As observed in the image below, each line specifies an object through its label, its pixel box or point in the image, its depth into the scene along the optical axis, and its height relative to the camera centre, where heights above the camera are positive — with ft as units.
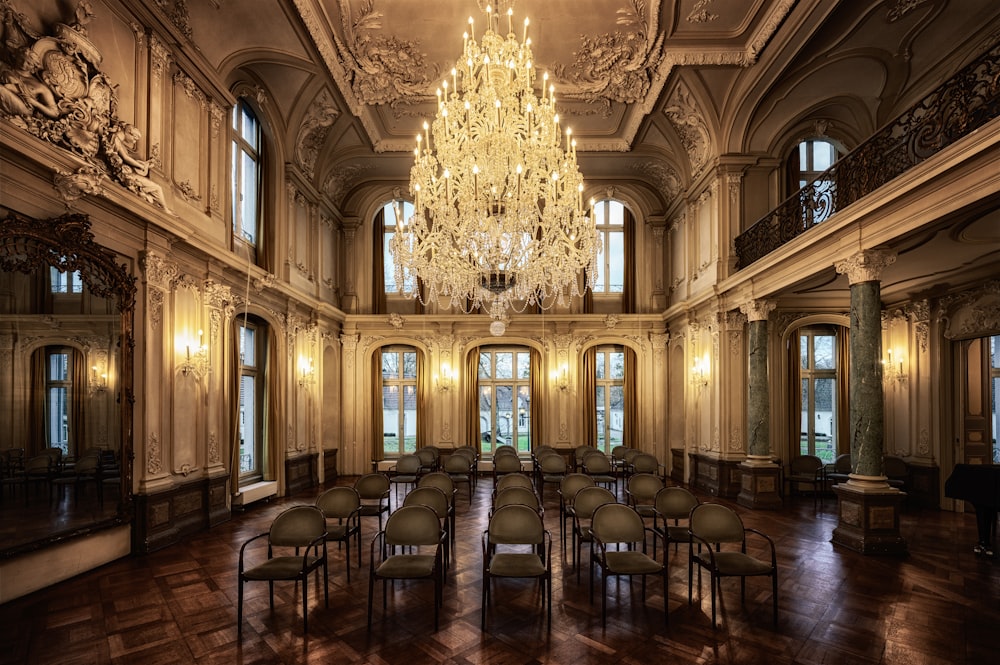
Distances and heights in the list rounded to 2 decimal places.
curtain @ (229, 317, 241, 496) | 26.25 -3.48
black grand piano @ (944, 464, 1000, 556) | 19.39 -5.51
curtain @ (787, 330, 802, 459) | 33.71 -3.71
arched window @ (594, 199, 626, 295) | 44.24 +7.46
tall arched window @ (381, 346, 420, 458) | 43.86 -4.45
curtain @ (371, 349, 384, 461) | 42.96 -5.67
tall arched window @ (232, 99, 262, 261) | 28.43 +8.80
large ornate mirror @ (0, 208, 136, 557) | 15.31 -1.17
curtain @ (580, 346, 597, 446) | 42.63 -4.34
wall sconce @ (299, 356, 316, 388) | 34.83 -1.88
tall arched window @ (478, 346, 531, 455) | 44.32 -4.47
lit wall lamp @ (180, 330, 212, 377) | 22.49 -0.66
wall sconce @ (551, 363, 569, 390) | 42.80 -2.86
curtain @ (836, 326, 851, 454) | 33.73 -3.01
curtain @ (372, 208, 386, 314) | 43.80 +6.26
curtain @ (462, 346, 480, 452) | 42.75 -4.40
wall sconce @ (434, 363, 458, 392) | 42.86 -2.87
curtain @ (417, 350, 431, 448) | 42.98 -4.98
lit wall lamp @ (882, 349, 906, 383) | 31.58 -1.65
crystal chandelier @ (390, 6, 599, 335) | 19.95 +5.53
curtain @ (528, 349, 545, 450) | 43.45 -4.15
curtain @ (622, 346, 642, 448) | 42.93 -4.53
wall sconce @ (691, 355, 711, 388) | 34.53 -2.01
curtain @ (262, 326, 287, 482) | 30.99 -4.03
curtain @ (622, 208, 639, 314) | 43.57 +6.06
